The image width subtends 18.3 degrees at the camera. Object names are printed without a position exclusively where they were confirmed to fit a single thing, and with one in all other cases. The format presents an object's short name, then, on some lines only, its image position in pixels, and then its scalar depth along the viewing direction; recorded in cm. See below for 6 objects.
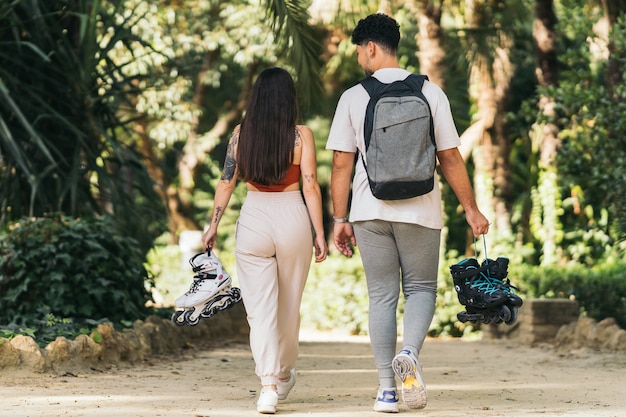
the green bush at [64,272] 1464
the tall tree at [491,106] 2740
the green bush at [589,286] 1937
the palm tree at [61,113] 1659
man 950
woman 959
